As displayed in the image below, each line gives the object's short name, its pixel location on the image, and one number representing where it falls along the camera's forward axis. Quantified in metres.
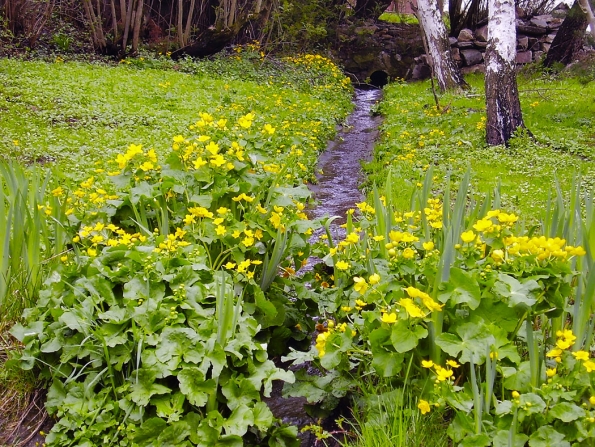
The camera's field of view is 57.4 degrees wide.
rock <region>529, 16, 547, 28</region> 15.84
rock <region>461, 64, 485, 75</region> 15.22
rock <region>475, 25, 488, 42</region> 15.68
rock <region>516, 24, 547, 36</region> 15.78
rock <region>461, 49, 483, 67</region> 15.54
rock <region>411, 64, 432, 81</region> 16.25
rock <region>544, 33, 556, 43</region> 15.63
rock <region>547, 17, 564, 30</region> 15.88
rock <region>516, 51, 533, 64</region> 15.19
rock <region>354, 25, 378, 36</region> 17.36
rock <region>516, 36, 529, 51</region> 15.48
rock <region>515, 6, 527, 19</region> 16.48
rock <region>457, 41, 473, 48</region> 15.69
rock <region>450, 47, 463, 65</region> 15.77
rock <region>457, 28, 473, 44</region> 15.69
